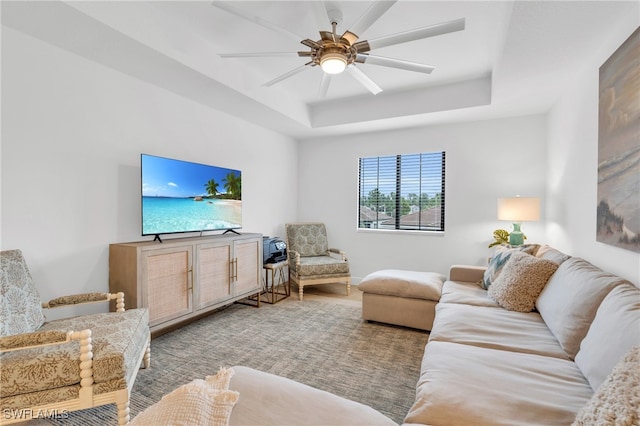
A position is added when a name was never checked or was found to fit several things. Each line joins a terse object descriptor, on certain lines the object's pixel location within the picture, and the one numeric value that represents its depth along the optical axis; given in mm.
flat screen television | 2703
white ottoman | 2912
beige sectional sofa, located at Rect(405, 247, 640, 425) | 1021
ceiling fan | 1741
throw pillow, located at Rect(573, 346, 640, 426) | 727
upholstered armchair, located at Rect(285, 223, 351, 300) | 4000
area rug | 1939
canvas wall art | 1645
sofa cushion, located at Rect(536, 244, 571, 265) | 2225
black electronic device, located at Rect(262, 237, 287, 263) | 3910
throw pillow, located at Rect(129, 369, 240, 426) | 921
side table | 3846
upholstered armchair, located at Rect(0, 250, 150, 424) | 1423
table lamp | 3244
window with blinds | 4379
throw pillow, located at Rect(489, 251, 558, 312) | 2129
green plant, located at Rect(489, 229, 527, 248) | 3764
